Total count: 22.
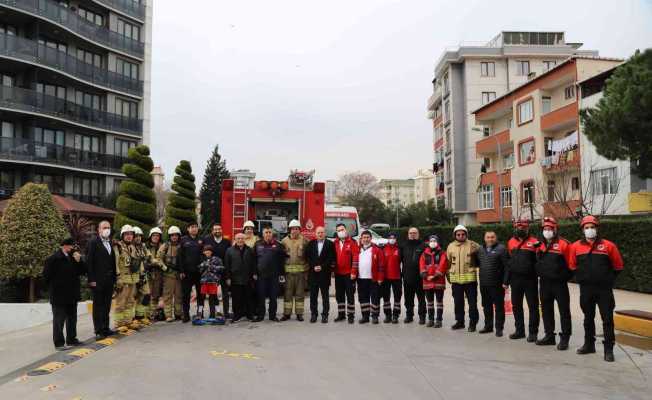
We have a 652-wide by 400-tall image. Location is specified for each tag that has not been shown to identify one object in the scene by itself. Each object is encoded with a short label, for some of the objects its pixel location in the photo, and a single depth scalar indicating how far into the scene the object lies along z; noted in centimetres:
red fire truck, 1423
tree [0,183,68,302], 1240
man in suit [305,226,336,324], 1081
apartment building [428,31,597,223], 5100
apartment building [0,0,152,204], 3206
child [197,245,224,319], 1059
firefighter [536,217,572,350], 825
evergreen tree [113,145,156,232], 2022
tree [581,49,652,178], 1182
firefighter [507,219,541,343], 879
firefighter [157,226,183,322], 1069
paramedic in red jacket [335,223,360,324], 1081
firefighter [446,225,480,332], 982
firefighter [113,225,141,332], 962
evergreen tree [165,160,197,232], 2648
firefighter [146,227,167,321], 1072
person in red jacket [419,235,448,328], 1020
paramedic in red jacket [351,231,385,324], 1068
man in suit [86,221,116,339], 899
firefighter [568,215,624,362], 755
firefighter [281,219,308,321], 1096
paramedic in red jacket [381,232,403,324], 1069
